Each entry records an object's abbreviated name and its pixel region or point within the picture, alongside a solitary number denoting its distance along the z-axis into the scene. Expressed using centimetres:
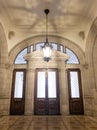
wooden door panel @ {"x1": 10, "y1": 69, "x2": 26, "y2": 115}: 696
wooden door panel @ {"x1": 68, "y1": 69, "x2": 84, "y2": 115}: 705
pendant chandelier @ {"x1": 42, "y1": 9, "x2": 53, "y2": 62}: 496
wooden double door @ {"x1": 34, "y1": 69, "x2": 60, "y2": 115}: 701
